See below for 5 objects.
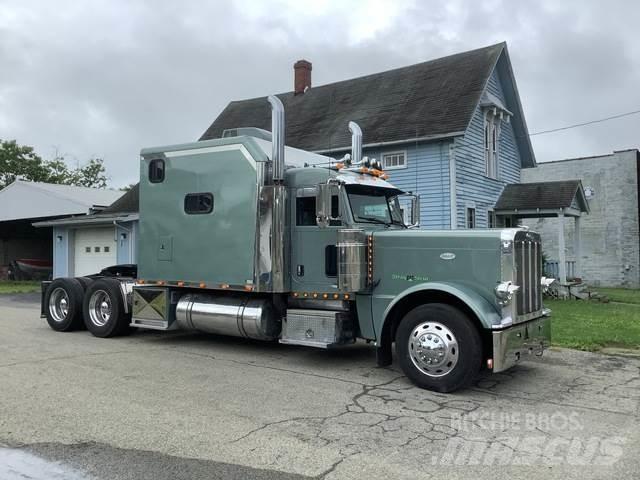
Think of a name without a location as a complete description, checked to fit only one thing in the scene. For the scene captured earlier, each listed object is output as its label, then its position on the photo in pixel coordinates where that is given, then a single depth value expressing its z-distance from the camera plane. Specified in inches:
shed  1082.7
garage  893.8
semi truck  269.0
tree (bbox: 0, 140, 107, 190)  1900.8
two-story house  727.7
